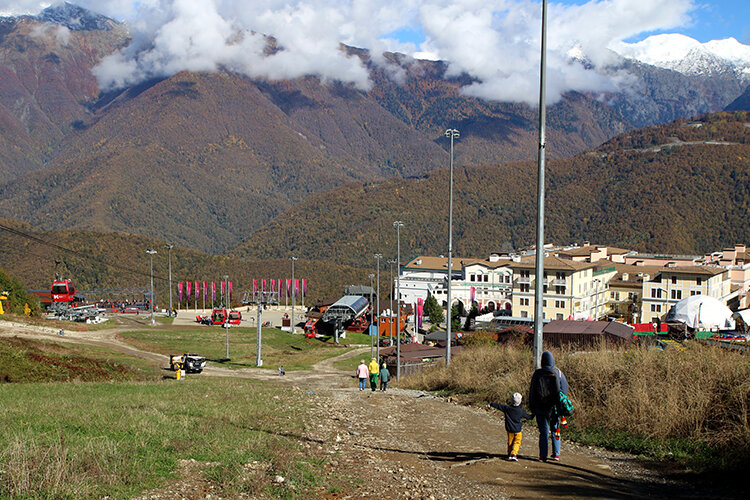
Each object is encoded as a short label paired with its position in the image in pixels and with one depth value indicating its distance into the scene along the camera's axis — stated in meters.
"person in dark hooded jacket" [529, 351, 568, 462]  9.99
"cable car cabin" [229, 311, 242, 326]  69.75
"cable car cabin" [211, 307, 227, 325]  71.12
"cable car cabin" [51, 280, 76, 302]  69.29
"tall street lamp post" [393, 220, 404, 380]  30.09
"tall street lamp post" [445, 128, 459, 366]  25.02
